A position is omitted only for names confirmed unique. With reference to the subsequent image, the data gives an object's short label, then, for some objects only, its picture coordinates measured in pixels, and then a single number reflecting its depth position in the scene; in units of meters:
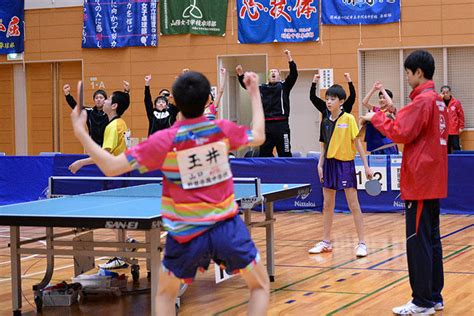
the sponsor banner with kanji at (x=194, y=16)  18.73
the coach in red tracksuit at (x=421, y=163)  6.12
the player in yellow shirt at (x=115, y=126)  8.70
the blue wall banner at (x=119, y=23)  19.25
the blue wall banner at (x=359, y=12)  17.61
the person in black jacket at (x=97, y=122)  11.96
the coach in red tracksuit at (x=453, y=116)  17.16
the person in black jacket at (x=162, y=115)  12.91
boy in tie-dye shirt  4.38
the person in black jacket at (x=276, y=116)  14.21
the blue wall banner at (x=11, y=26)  20.17
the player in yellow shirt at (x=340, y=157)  9.12
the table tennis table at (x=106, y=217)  5.91
